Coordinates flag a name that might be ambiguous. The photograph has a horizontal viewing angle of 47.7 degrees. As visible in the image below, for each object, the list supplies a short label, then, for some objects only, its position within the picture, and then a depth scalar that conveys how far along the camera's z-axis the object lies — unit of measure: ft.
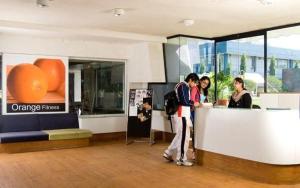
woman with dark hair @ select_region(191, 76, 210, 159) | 20.45
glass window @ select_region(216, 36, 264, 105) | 25.38
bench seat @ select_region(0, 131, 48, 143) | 22.57
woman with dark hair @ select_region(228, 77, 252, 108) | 18.44
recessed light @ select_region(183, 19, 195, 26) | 21.71
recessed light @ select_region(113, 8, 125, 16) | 19.12
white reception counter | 15.17
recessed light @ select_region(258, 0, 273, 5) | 17.04
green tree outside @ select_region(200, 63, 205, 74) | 29.45
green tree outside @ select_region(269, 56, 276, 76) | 24.44
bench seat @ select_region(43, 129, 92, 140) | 24.18
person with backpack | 18.82
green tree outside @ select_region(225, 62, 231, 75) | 28.02
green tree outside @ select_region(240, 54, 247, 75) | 26.75
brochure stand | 27.45
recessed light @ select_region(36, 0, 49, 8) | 16.98
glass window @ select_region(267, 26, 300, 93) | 23.15
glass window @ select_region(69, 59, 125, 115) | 28.99
